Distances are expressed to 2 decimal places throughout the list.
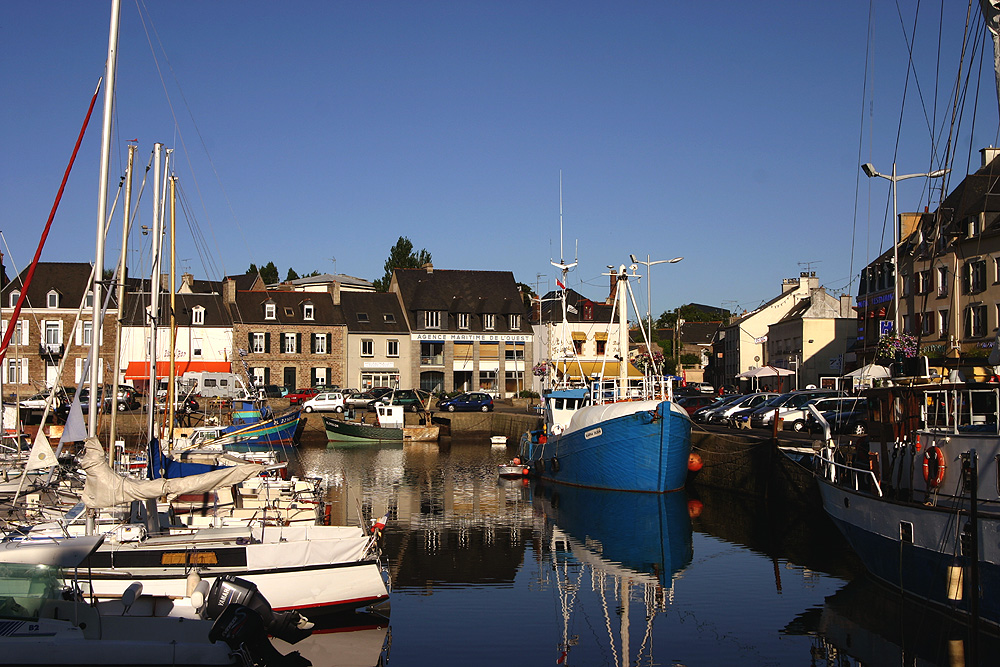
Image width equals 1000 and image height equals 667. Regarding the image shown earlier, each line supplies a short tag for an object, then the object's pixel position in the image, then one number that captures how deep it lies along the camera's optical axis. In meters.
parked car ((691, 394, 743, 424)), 47.47
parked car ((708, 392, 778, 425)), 45.65
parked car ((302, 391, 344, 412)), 62.69
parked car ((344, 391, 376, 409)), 63.66
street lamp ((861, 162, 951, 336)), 33.48
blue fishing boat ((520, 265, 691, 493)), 32.41
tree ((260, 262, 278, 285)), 117.33
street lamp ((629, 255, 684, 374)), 35.39
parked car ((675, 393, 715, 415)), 53.58
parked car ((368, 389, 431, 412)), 64.00
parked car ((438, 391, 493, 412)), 65.44
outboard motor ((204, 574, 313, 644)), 13.20
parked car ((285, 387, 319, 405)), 66.75
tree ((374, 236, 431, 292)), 102.75
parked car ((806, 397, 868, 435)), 33.28
